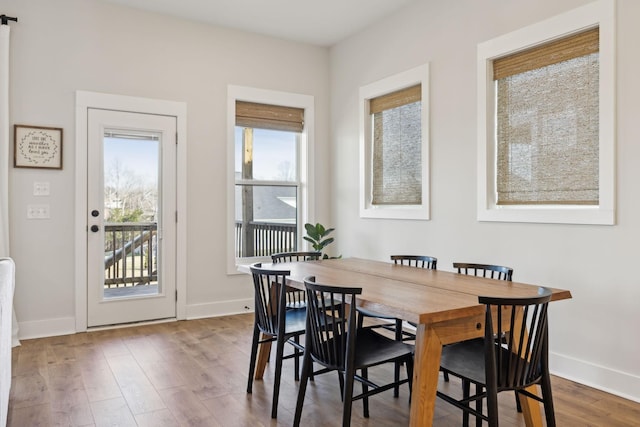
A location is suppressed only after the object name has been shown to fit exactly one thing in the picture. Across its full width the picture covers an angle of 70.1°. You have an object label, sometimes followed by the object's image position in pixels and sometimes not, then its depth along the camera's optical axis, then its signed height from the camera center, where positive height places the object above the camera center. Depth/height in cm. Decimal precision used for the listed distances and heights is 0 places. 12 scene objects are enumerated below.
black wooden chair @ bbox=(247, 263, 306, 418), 250 -65
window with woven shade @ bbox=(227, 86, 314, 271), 495 +50
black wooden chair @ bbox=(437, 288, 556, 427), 186 -65
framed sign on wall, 388 +59
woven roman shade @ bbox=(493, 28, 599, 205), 295 +64
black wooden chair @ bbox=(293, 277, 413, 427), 206 -67
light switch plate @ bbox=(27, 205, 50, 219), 394 +3
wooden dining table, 192 -40
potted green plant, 491 -21
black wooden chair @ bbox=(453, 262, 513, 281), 270 -33
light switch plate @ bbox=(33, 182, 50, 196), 396 +23
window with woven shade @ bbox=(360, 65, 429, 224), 421 +68
